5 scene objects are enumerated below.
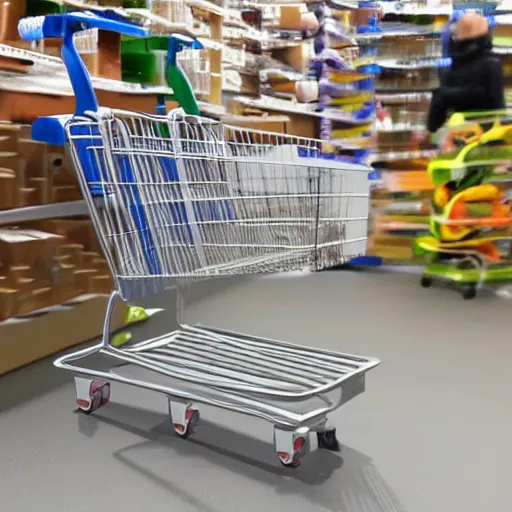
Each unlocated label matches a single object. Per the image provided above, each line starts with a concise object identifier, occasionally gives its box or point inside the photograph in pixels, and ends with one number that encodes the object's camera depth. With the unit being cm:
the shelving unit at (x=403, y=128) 431
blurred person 375
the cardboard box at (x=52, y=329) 212
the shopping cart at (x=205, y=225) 162
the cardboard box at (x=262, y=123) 358
